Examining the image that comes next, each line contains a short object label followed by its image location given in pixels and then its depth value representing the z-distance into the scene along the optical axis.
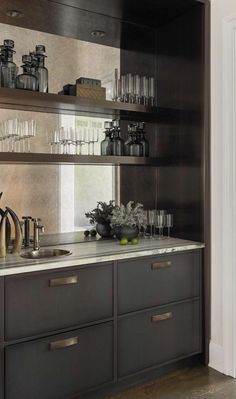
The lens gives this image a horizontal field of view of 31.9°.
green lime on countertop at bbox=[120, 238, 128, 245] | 2.81
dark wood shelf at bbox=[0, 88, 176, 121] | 2.54
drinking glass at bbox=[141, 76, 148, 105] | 3.08
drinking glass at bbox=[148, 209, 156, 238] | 3.06
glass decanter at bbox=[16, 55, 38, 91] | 2.58
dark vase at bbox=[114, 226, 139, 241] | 2.87
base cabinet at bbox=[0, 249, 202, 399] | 2.15
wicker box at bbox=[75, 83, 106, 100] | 2.77
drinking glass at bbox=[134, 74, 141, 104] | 3.06
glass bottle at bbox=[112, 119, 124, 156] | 3.14
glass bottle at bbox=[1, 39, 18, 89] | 2.53
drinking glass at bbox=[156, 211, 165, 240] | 3.04
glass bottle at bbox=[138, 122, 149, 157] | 3.26
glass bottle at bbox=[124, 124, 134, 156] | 3.21
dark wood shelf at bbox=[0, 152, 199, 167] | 2.51
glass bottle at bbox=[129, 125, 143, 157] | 3.21
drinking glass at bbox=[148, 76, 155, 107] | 3.11
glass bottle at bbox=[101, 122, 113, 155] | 3.14
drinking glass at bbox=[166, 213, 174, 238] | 3.05
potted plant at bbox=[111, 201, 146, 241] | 2.87
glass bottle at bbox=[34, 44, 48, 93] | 2.68
